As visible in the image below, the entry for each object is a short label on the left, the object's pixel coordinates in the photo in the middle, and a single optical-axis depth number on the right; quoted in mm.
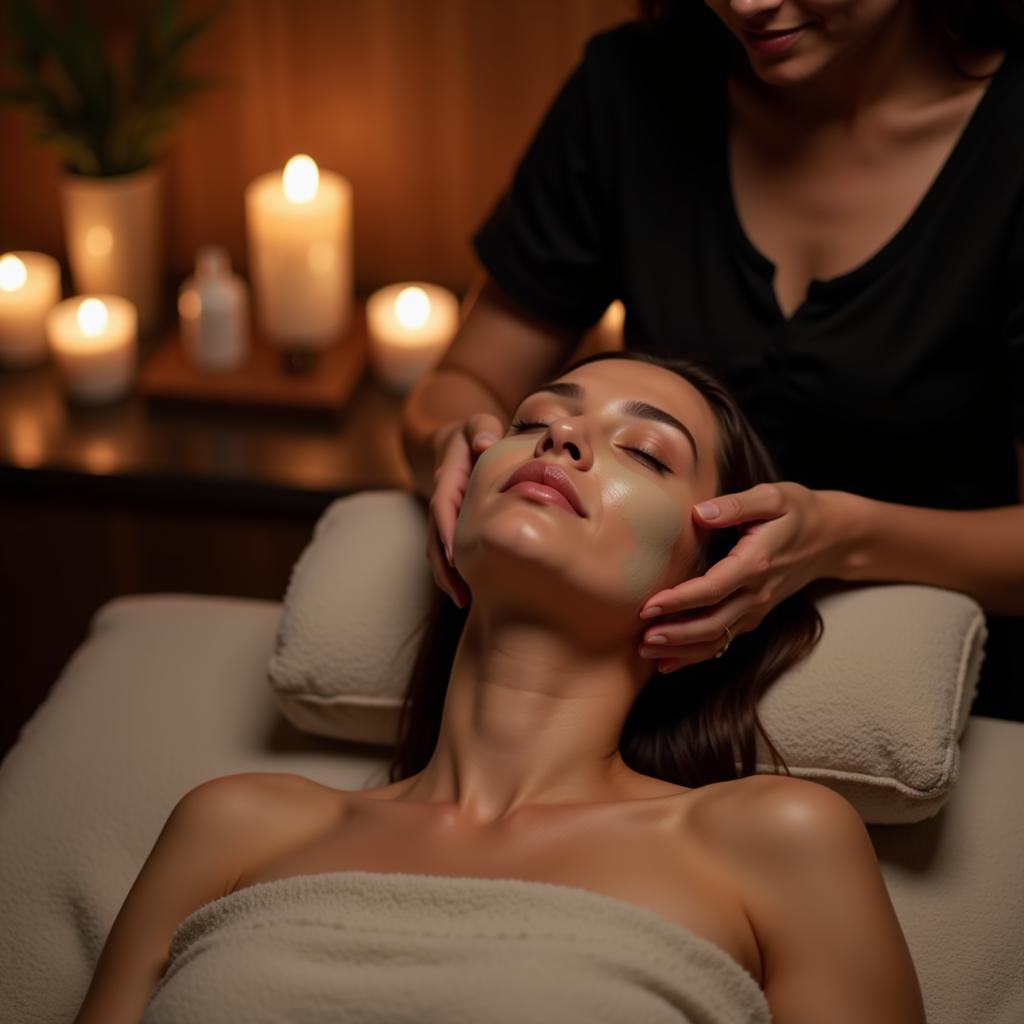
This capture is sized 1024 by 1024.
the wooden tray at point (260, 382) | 2193
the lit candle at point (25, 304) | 2252
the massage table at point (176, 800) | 1327
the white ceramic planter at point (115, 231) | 2232
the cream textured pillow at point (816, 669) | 1364
